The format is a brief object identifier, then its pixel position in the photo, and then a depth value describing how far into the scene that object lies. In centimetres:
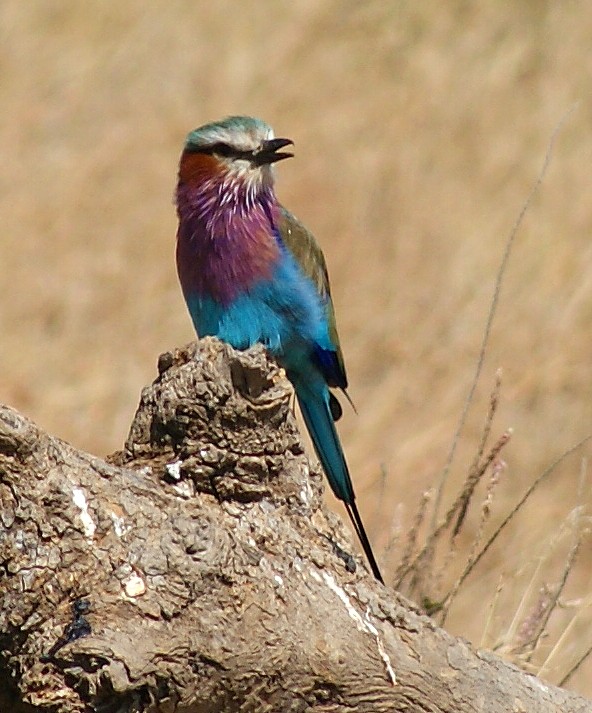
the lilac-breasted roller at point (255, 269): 721
